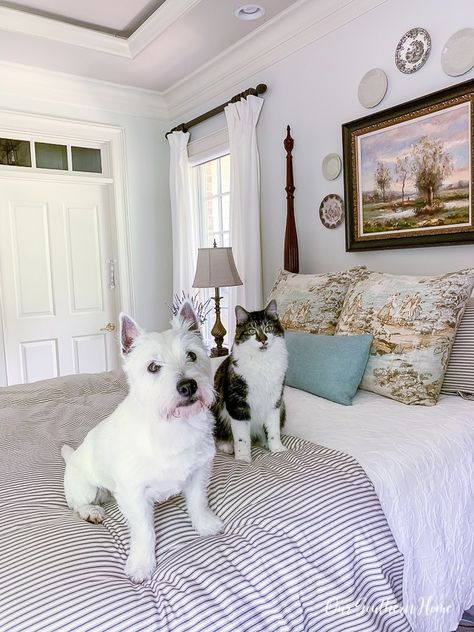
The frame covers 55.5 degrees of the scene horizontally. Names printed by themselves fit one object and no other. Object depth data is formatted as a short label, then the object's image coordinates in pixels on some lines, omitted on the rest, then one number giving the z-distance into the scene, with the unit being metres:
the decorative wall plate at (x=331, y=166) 2.69
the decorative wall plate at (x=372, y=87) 2.40
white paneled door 3.64
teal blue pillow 1.73
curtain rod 3.15
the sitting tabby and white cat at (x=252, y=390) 1.37
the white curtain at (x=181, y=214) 3.97
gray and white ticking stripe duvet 0.77
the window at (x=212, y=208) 3.90
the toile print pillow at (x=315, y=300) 2.04
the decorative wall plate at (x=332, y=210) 2.71
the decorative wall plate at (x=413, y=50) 2.20
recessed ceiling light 2.69
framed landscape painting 2.07
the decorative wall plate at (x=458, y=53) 2.01
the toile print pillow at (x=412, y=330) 1.64
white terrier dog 0.90
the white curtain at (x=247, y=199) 3.23
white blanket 1.13
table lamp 2.91
